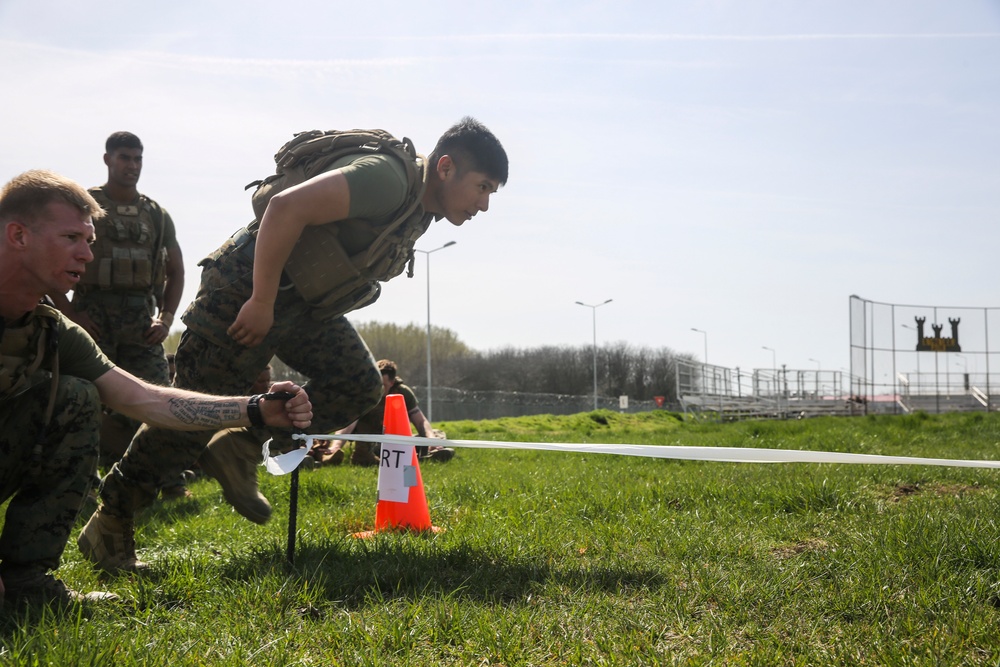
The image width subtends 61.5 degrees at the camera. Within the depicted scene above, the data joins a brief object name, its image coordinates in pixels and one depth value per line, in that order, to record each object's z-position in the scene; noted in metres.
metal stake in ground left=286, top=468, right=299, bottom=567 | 3.30
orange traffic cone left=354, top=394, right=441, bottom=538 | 4.50
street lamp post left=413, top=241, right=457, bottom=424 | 41.25
